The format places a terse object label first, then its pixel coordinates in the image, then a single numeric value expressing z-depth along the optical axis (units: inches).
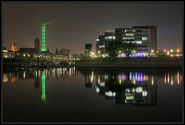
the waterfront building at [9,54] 6333.2
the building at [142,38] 5639.8
